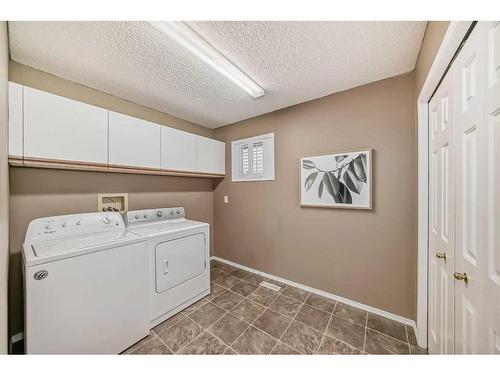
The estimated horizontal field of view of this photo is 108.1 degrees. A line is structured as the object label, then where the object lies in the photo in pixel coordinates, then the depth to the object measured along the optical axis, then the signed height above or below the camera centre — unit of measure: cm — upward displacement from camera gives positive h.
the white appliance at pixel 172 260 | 175 -79
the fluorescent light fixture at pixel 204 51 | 117 +104
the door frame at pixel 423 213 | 143 -22
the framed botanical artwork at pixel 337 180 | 188 +8
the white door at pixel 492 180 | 64 +2
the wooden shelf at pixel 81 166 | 139 +19
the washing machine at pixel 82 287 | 115 -72
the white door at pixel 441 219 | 103 -21
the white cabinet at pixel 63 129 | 140 +50
